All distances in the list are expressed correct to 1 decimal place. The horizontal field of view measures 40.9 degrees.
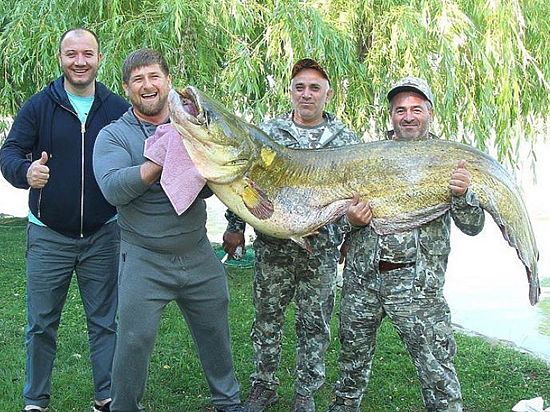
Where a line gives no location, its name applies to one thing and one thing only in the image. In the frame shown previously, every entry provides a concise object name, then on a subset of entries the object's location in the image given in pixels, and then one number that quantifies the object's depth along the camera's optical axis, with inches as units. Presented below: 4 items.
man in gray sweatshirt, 145.8
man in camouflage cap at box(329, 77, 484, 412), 147.9
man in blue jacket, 165.6
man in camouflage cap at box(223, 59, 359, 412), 169.0
